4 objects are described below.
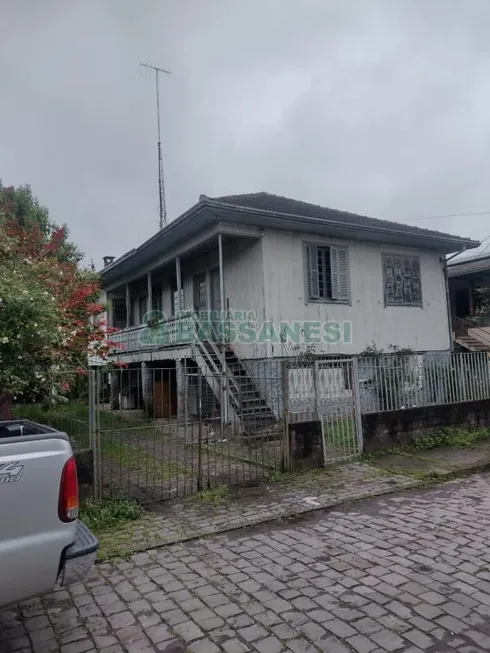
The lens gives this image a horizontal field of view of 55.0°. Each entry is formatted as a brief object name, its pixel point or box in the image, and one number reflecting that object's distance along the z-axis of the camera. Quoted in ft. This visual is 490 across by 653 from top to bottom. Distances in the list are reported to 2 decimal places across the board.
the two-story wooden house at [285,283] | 40.60
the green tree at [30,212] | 51.19
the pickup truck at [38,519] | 7.99
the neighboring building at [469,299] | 57.82
